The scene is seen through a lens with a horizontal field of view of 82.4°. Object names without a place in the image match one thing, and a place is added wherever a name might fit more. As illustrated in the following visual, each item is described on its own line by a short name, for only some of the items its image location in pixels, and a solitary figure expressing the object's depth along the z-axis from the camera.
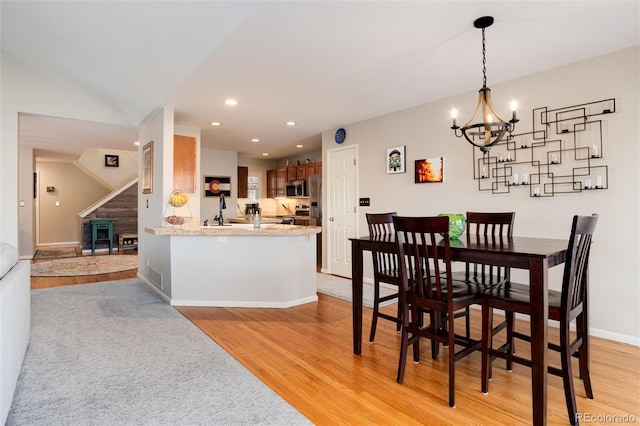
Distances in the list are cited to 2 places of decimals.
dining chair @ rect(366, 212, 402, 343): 2.81
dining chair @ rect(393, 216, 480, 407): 2.03
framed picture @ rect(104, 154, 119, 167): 9.48
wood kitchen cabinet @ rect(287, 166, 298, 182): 7.77
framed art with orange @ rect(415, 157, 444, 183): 4.14
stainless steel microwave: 7.47
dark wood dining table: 1.77
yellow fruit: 4.35
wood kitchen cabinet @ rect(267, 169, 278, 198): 8.48
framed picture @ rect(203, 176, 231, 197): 7.15
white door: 5.34
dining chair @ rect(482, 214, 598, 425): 1.82
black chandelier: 2.42
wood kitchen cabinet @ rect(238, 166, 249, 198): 7.95
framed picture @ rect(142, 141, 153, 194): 4.77
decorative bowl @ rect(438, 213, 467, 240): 2.59
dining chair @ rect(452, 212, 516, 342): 2.43
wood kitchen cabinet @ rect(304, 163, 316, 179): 7.17
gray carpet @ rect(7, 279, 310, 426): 1.88
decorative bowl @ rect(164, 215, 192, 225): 4.25
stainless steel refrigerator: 6.76
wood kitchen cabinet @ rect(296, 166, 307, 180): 7.47
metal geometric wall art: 3.03
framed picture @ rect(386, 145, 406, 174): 4.55
